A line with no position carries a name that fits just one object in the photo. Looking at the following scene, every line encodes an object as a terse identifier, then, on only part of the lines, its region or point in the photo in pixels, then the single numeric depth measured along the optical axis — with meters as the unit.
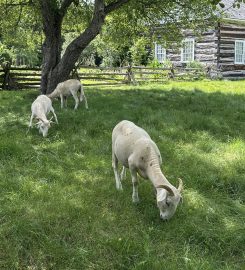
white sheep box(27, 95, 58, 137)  7.35
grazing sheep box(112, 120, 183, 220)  3.98
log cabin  21.52
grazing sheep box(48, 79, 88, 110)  10.26
